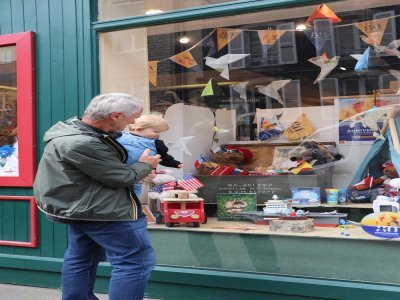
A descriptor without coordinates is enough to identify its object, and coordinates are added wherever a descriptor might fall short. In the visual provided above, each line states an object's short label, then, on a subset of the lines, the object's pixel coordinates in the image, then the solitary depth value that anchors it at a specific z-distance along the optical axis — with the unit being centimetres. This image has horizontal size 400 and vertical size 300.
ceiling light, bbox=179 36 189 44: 487
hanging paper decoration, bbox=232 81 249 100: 546
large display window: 434
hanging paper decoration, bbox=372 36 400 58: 482
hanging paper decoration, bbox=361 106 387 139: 462
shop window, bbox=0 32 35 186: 482
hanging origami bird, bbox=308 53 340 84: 514
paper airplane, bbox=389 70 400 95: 498
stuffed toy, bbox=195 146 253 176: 491
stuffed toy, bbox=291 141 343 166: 490
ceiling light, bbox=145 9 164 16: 452
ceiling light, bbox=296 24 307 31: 476
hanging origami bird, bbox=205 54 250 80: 520
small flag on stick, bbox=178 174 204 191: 450
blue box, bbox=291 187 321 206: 447
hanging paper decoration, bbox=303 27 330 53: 491
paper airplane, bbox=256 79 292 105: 554
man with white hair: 289
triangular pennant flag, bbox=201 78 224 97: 536
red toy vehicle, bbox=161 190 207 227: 430
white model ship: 425
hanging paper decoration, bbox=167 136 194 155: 495
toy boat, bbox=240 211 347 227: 419
